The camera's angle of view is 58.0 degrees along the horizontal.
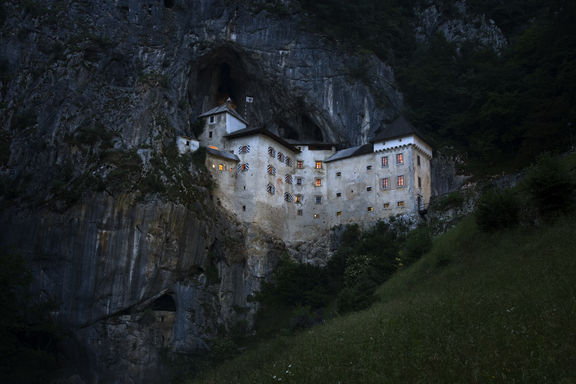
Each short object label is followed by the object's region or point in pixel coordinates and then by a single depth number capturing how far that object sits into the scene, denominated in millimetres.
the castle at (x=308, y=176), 55875
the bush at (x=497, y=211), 31969
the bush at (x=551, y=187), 28656
